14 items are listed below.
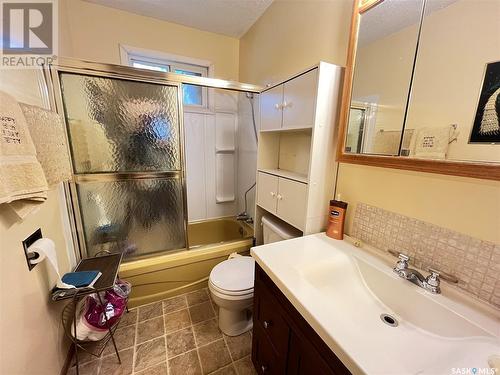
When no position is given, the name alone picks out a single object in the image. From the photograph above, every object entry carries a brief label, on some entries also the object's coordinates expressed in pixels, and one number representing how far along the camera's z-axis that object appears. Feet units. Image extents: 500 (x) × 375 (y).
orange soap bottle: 3.76
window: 7.06
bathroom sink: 1.73
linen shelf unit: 3.64
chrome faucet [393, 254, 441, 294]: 2.45
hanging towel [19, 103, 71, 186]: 2.98
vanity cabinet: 2.09
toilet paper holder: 2.95
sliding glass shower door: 4.74
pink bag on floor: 3.87
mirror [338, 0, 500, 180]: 2.15
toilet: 4.13
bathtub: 5.32
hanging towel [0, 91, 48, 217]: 2.24
